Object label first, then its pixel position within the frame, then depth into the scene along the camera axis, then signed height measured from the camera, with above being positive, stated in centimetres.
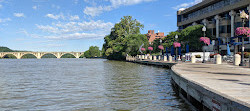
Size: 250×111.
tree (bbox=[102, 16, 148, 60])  5432 +586
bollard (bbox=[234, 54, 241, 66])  1660 -31
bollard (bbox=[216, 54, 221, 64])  1892 -18
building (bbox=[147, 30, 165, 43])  10632 +1365
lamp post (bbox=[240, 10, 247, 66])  1510 +367
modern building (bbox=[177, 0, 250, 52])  3648 +991
